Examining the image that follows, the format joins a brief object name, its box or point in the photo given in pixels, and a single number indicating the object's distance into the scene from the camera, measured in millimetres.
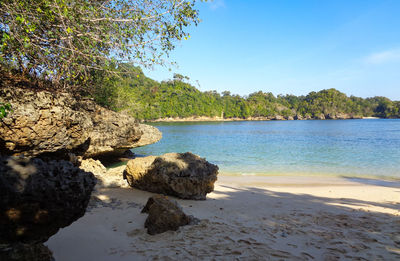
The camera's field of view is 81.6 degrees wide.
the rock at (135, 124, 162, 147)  13336
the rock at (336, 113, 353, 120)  120650
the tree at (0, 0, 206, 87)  4112
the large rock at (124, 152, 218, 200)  5676
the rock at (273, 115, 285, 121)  125188
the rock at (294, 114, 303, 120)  127512
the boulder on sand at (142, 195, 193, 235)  3447
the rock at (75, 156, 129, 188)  6547
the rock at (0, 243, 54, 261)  1857
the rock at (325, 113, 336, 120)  119950
